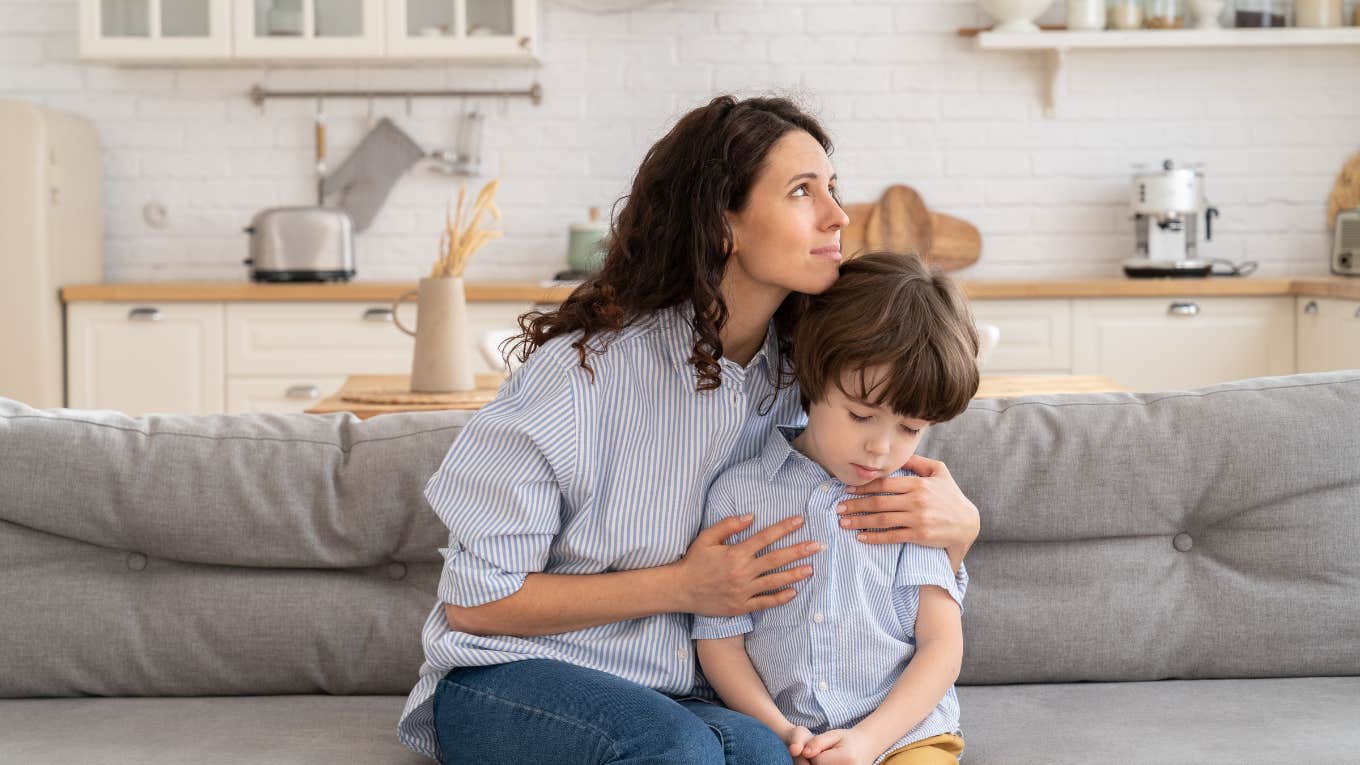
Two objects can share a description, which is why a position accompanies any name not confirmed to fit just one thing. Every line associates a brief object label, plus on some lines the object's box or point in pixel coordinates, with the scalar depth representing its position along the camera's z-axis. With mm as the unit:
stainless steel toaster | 4418
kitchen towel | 4828
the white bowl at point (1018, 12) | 4559
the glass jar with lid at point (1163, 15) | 4547
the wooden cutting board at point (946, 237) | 4781
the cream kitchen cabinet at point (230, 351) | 4285
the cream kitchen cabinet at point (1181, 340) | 4270
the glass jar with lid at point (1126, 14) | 4535
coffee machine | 4441
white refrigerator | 4234
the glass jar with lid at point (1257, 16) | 4566
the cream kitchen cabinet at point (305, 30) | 4492
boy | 1467
